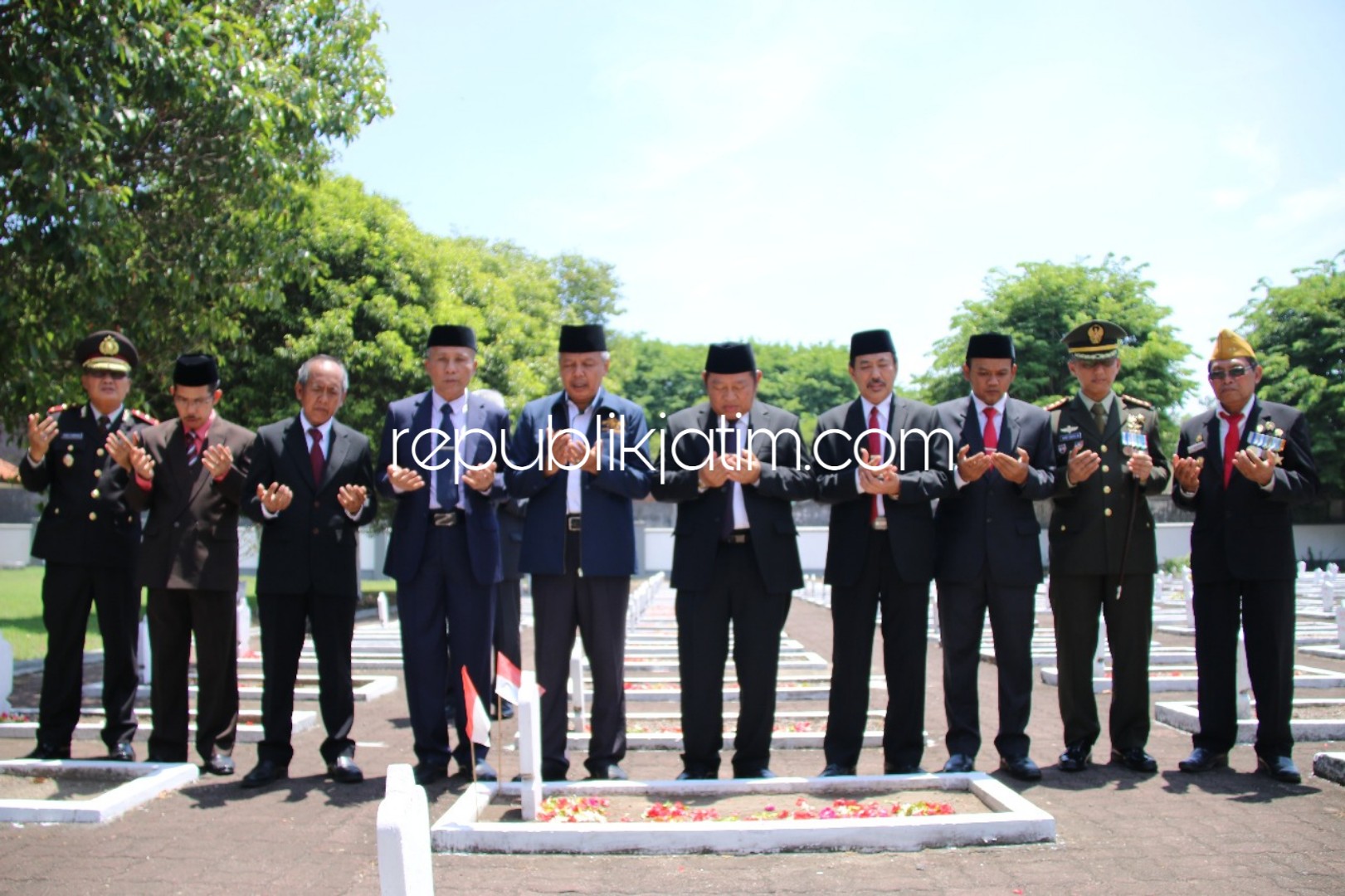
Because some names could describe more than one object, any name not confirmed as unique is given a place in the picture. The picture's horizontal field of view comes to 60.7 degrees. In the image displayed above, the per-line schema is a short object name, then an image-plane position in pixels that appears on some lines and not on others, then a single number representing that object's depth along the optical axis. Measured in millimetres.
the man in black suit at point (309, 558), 6516
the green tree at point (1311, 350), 35750
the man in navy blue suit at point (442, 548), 6406
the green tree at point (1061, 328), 36656
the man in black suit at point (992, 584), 6379
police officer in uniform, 6883
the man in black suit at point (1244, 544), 6348
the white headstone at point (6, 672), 8555
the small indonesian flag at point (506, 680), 5410
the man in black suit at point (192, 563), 6676
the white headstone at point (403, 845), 2094
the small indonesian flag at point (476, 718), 5461
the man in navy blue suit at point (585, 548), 6234
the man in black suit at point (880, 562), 6281
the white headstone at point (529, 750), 5297
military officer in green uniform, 6574
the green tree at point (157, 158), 8875
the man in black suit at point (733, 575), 6180
